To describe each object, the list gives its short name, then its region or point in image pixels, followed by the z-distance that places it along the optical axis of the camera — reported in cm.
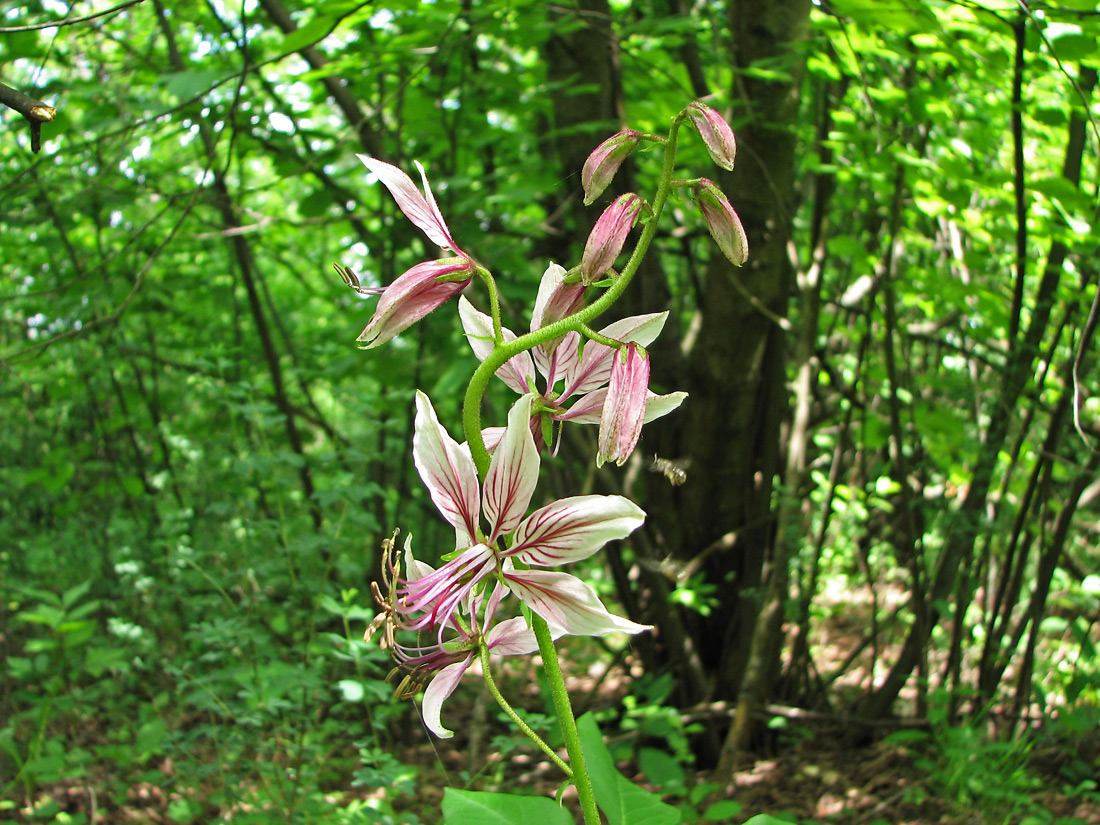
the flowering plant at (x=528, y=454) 16
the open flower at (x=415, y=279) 17
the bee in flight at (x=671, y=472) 17
